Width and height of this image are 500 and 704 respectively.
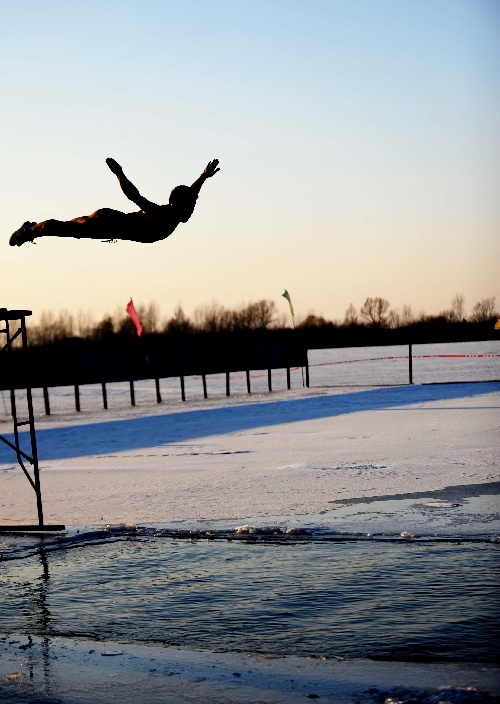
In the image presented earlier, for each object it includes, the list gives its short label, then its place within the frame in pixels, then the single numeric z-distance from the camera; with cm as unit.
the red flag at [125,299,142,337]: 3841
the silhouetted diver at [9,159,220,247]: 714
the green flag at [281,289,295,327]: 3466
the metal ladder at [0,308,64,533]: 1091
